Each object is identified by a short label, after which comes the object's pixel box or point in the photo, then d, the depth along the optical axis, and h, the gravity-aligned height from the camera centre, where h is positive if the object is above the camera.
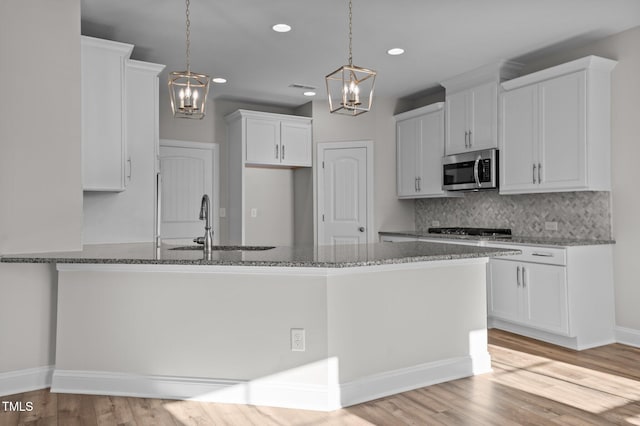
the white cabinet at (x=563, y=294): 3.87 -0.63
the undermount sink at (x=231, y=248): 3.49 -0.20
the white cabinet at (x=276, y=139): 5.95 +1.05
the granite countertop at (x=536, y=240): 3.95 -0.18
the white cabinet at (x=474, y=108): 4.80 +1.19
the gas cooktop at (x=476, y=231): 5.07 -0.13
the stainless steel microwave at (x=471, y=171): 4.82 +0.53
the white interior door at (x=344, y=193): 6.18 +0.36
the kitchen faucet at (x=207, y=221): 3.00 +0.00
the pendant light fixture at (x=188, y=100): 2.69 +0.70
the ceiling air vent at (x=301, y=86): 5.52 +1.57
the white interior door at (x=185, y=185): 5.84 +0.46
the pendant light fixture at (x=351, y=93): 2.49 +0.68
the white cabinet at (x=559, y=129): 3.99 +0.81
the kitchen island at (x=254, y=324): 2.69 -0.61
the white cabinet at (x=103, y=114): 3.71 +0.86
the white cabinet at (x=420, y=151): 5.60 +0.85
